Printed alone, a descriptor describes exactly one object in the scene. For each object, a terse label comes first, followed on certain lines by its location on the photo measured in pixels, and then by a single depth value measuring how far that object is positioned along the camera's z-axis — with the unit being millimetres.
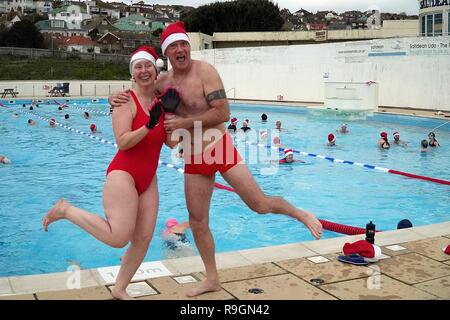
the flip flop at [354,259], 4660
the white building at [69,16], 123662
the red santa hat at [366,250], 4730
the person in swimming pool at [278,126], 19017
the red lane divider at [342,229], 6984
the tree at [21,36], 61594
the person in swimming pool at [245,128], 17884
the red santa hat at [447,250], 4872
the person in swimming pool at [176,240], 6988
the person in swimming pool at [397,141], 15622
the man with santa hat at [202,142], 3730
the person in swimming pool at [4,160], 13312
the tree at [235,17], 65500
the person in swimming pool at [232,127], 18188
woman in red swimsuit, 3512
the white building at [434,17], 27523
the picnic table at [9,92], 32638
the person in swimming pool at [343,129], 18078
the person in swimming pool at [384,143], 15108
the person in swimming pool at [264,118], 22170
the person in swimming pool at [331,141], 15742
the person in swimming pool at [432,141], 14922
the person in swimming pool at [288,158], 13125
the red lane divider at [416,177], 10844
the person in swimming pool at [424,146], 14603
